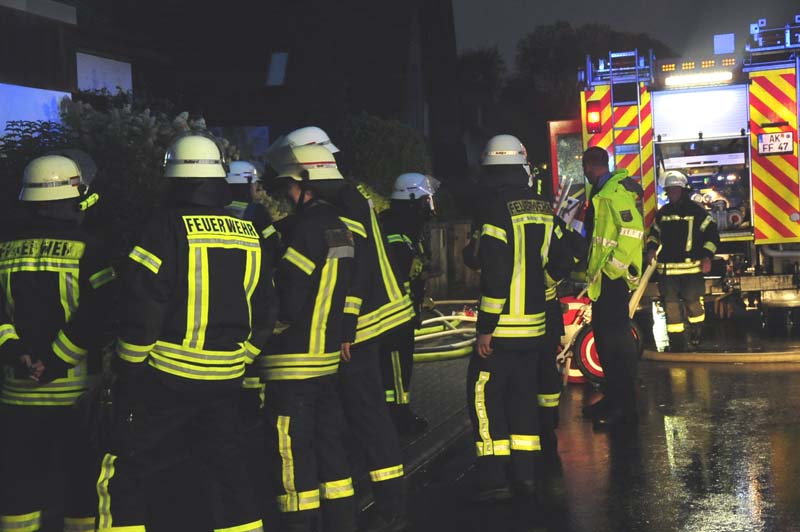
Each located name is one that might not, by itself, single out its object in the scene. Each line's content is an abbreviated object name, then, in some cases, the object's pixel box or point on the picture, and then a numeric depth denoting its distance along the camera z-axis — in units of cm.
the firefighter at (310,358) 551
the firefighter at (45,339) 506
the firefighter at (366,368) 594
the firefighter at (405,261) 809
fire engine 1223
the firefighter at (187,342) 461
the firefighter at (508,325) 662
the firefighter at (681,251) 1159
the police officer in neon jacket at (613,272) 820
